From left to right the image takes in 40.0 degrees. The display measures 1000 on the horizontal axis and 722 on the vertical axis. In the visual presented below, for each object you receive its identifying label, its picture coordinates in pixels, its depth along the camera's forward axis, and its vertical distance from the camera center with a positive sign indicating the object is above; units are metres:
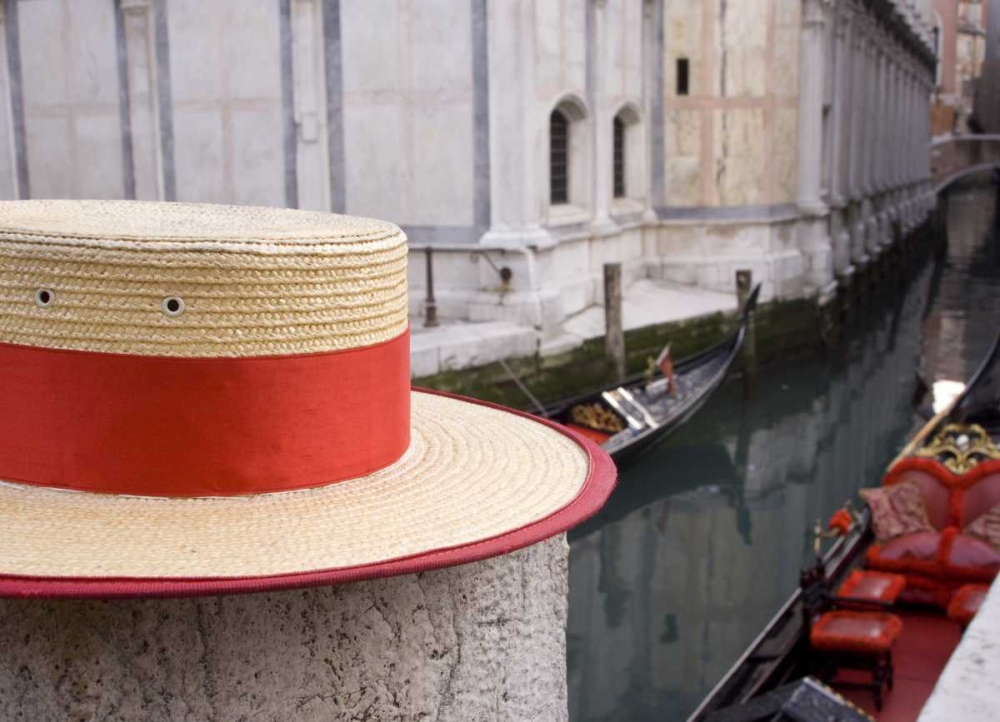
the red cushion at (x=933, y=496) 5.27 -1.36
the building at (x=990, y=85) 37.97 +1.50
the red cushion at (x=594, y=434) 8.55 -1.78
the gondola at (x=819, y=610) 3.70 -1.61
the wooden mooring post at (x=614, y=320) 9.86 -1.25
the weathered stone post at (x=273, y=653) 1.42 -0.53
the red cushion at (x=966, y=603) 4.57 -1.54
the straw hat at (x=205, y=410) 1.47 -0.28
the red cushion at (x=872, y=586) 4.75 -1.55
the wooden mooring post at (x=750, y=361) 11.41 -1.80
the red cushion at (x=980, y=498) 5.20 -1.35
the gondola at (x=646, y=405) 8.58 -1.68
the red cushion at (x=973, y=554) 4.84 -1.46
